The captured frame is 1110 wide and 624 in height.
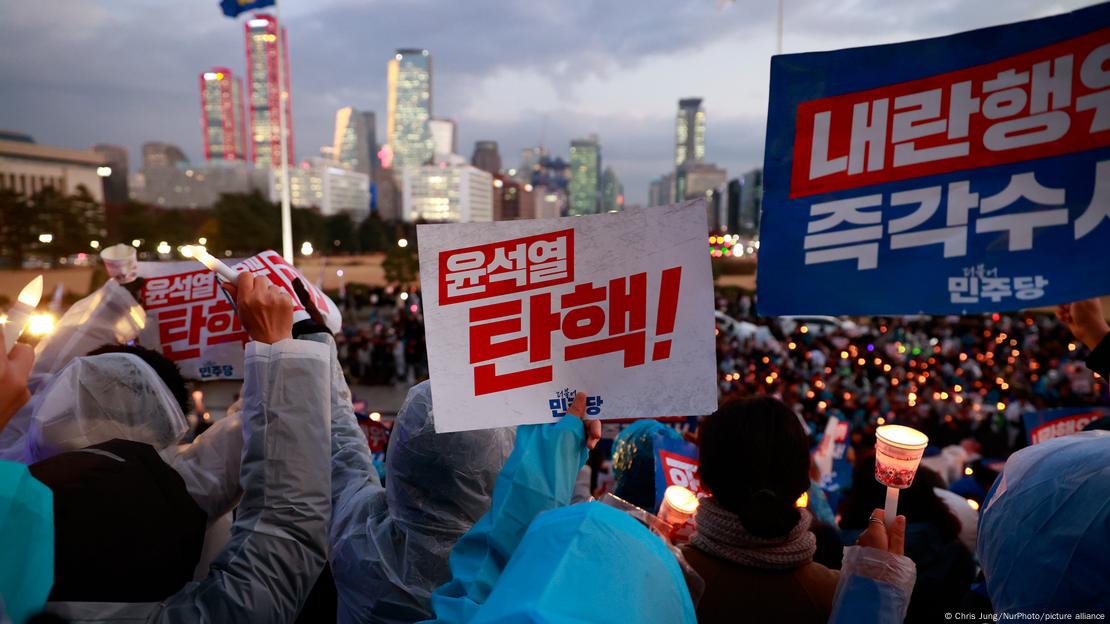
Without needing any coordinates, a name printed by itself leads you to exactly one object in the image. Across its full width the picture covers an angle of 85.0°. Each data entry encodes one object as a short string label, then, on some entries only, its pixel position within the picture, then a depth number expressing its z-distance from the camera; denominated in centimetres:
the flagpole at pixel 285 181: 1144
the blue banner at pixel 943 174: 169
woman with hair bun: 142
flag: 1088
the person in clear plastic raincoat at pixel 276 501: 138
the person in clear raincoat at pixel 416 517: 184
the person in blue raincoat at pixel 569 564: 68
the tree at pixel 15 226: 2469
